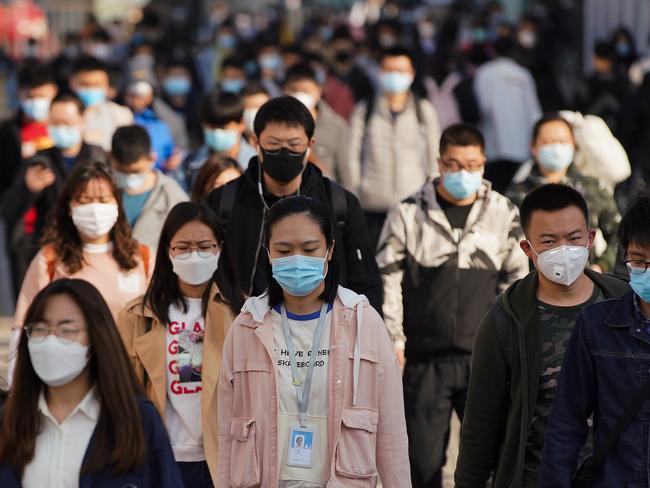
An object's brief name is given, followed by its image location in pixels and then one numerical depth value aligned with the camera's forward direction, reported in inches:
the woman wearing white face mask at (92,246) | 498.4
